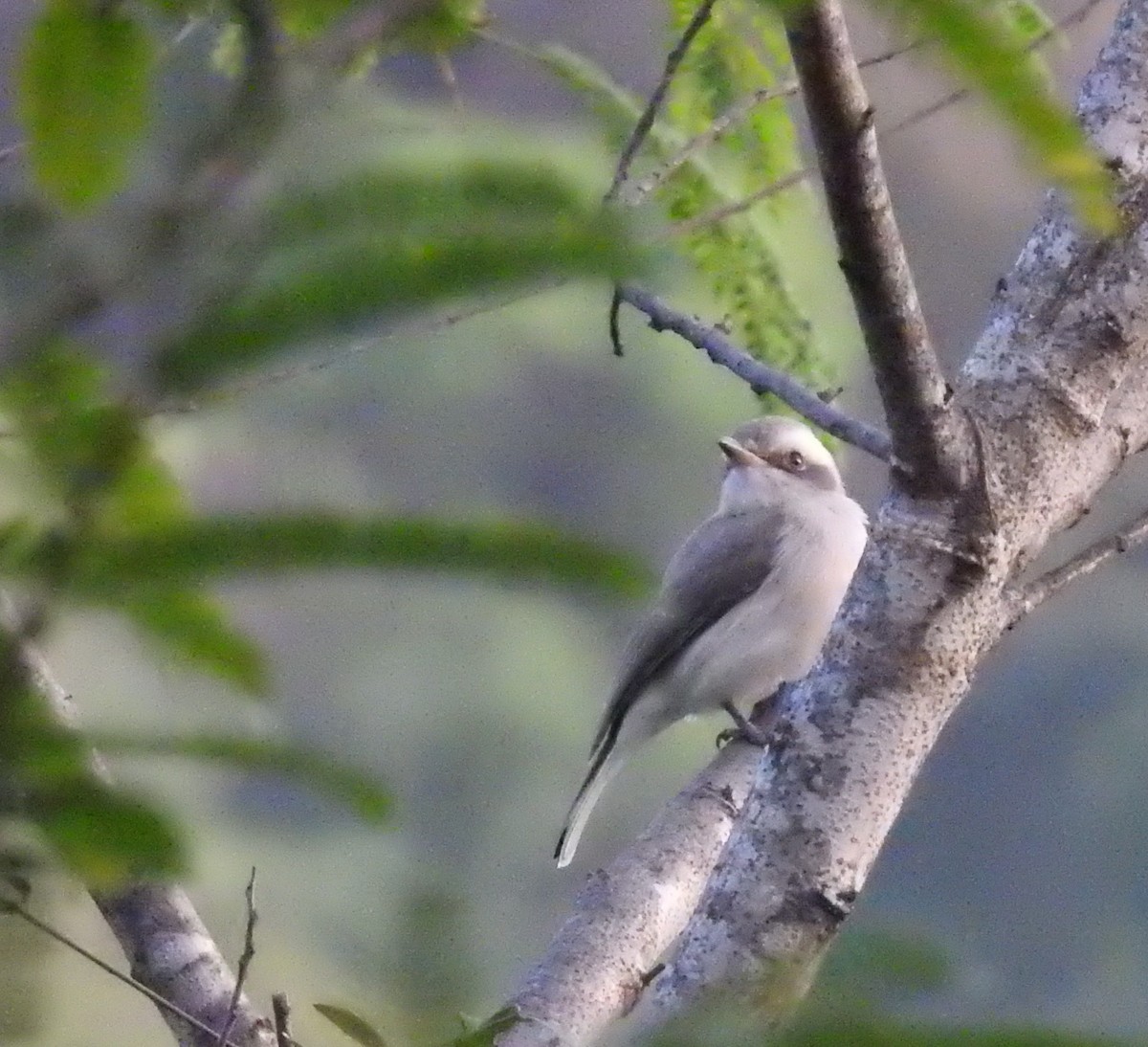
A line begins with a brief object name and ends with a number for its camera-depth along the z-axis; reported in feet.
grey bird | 26.14
